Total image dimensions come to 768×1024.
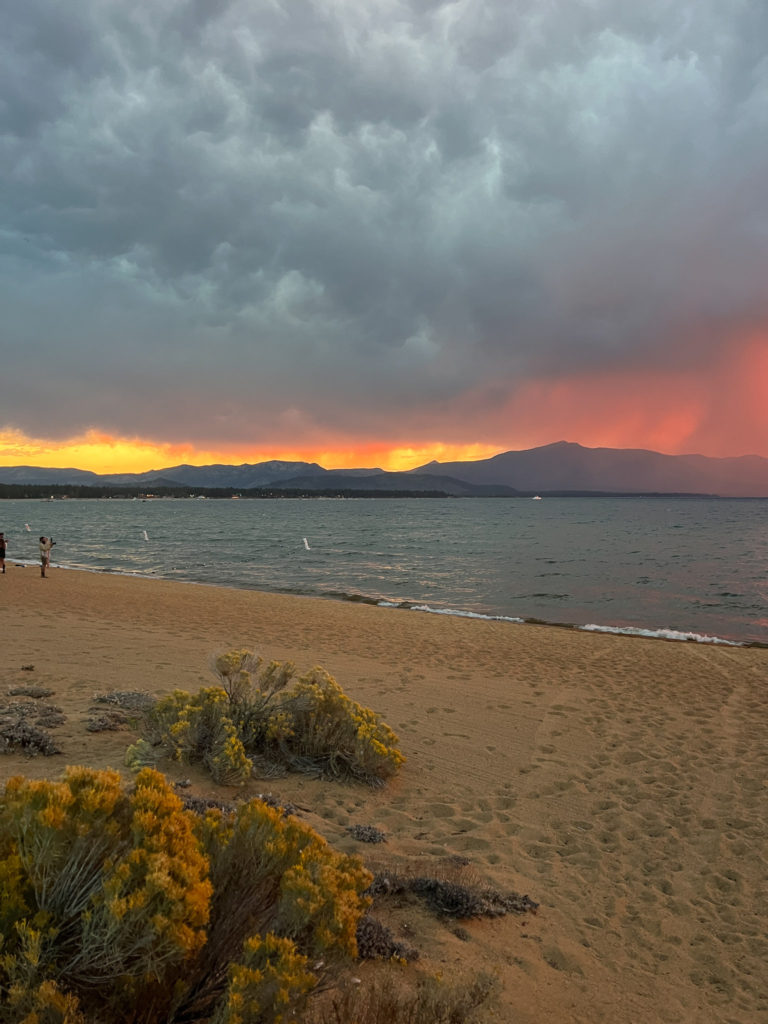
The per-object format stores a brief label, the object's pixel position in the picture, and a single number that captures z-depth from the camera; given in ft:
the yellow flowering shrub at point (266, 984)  5.84
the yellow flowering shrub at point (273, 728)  16.94
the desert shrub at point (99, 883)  6.00
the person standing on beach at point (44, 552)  69.26
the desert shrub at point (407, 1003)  6.89
